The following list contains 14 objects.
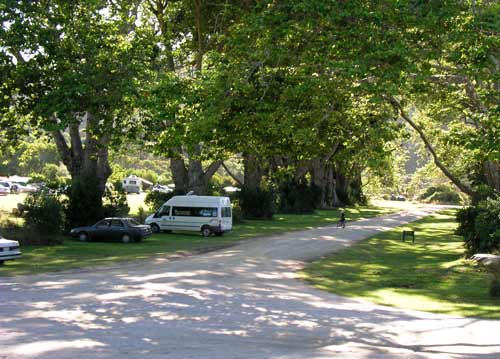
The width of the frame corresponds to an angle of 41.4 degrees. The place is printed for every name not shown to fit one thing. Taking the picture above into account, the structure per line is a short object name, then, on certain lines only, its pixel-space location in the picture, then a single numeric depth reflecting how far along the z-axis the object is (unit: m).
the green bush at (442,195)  127.99
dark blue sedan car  35.22
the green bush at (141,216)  45.16
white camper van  40.34
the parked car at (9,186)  85.36
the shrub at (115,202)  39.72
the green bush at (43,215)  32.41
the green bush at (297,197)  70.81
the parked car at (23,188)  91.62
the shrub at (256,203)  57.50
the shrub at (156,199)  49.11
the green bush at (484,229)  26.30
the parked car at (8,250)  23.72
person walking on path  47.54
